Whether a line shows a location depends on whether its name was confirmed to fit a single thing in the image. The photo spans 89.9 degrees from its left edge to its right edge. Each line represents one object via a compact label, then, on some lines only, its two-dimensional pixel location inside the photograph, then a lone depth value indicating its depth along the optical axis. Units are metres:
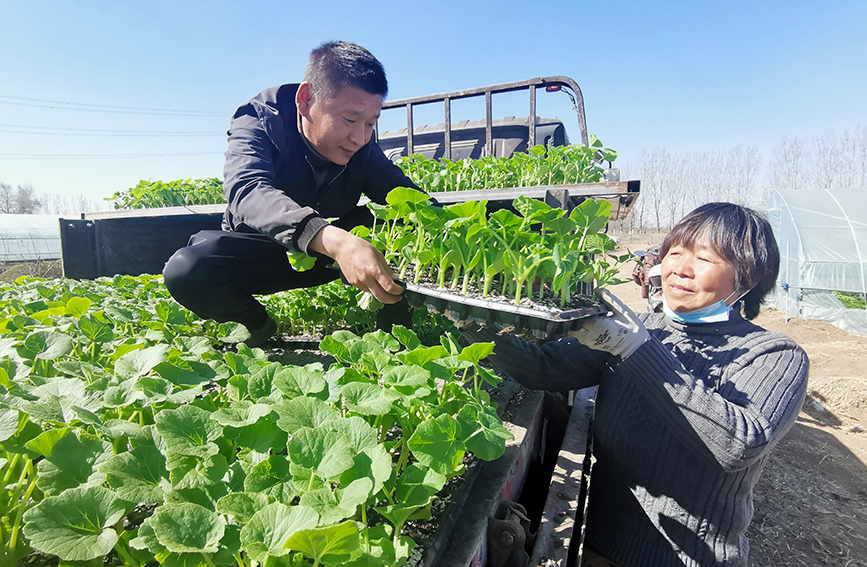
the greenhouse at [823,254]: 7.35
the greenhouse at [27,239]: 18.18
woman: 1.17
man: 1.64
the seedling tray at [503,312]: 1.09
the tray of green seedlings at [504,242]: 1.26
